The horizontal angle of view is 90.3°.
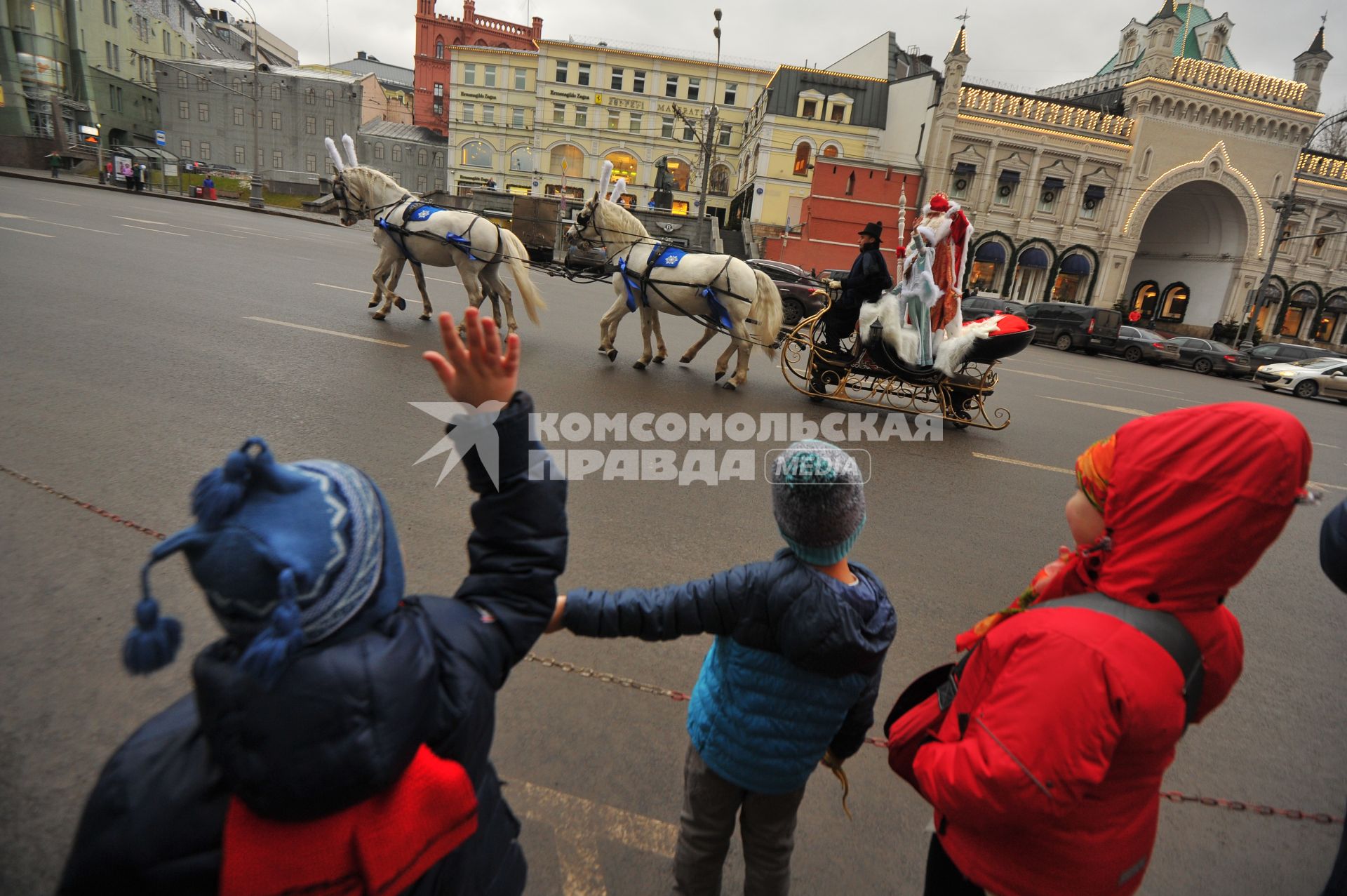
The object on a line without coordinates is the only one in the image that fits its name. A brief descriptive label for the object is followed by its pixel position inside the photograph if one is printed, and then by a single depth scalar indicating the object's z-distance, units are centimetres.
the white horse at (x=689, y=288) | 840
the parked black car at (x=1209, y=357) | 2212
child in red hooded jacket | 130
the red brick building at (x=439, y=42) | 6656
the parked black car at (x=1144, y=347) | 2303
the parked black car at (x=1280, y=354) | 2197
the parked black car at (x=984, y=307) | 2309
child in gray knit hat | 167
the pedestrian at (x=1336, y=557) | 204
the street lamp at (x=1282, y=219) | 2834
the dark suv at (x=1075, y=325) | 2361
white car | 1792
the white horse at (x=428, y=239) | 933
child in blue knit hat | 93
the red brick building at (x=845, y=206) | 3409
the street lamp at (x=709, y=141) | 2808
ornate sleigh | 770
